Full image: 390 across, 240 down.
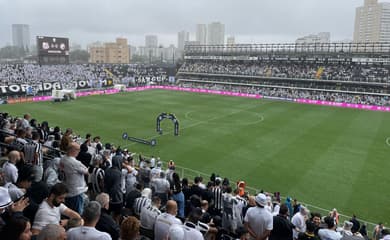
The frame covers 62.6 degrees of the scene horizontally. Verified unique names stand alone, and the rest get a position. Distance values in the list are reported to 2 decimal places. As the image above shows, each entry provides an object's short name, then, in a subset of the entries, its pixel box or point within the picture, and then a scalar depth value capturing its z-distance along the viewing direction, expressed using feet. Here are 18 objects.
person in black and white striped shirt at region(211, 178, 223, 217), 32.90
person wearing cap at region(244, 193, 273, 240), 21.53
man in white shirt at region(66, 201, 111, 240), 14.39
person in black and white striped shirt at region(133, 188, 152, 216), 22.00
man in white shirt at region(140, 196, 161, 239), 20.85
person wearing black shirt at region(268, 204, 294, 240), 21.38
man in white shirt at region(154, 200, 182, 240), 19.39
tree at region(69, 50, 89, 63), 540.93
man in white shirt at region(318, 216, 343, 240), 24.12
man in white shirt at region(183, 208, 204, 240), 17.53
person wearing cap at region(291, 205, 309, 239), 29.81
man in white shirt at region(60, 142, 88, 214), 22.33
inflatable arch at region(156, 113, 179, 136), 95.92
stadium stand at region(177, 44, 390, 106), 197.13
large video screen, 229.25
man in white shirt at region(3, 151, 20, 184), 23.21
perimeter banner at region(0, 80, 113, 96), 164.41
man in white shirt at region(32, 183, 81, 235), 16.74
